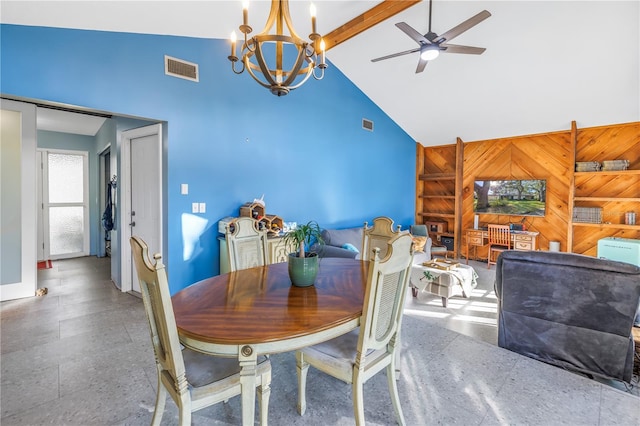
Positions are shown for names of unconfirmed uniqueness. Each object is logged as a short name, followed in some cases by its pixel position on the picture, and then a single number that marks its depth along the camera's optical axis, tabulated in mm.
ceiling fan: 2740
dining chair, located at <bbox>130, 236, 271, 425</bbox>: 1231
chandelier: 1695
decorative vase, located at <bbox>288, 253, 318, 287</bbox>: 1854
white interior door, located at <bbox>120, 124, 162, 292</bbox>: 3486
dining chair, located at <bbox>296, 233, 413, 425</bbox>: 1477
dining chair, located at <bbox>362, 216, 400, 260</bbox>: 2660
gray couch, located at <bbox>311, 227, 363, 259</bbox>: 3964
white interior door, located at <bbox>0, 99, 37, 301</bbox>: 3377
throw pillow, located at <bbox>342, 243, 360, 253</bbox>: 4240
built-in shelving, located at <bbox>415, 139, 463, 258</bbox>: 6523
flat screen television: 5668
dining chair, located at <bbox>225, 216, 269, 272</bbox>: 2381
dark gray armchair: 2092
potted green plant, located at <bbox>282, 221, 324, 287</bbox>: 1856
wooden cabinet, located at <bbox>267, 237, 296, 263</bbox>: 3688
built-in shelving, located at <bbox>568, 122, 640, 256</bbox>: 4840
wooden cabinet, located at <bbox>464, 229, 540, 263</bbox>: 5441
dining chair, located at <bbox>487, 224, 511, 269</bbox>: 5609
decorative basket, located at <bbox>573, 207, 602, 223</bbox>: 5051
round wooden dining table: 1281
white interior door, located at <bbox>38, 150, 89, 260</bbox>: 5688
